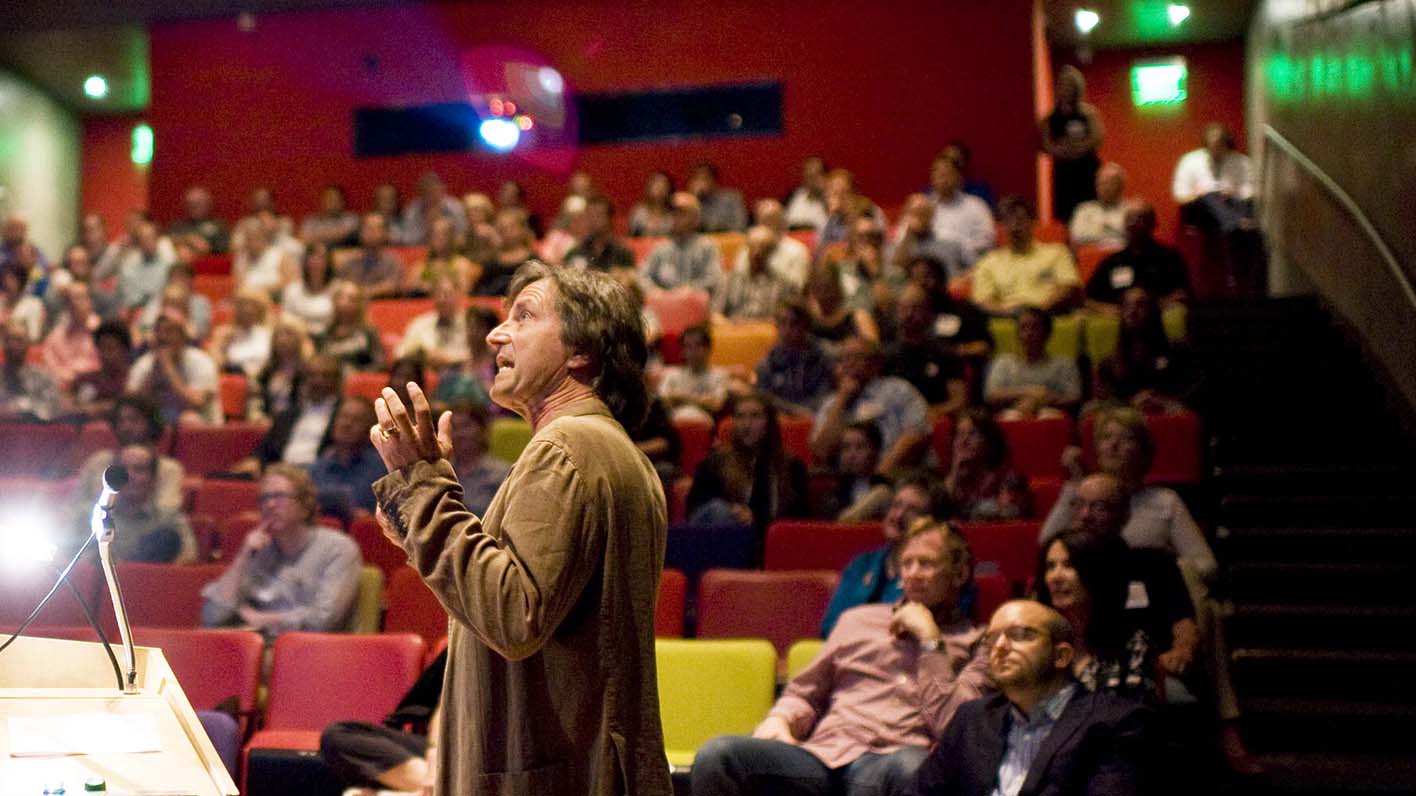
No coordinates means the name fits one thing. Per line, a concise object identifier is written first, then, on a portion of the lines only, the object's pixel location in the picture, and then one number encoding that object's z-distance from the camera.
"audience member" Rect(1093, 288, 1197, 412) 6.34
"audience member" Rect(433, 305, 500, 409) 6.76
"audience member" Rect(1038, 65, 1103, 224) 9.35
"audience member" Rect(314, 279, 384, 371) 7.80
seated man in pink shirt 3.61
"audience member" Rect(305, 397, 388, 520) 6.09
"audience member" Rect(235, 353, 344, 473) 6.66
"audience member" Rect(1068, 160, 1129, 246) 8.67
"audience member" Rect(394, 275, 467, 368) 7.75
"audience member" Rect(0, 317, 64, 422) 7.46
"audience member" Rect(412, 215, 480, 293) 8.94
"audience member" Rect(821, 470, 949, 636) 4.29
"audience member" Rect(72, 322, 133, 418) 7.61
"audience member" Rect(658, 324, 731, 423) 6.84
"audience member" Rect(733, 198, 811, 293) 8.12
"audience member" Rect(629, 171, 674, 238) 9.73
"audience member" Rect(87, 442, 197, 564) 5.54
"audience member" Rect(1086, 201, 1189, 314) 7.48
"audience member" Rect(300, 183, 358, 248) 10.34
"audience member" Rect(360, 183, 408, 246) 10.36
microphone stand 1.99
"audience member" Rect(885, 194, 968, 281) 8.02
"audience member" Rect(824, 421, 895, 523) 5.61
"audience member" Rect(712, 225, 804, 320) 7.94
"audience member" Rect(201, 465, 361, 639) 4.85
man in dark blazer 3.17
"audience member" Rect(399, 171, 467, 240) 10.09
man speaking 1.79
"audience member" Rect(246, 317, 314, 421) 7.38
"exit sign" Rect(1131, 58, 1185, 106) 11.96
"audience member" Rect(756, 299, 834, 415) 6.71
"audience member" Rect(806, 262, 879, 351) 7.18
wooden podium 1.81
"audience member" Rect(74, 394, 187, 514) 5.93
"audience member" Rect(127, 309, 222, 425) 7.38
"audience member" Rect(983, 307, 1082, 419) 6.50
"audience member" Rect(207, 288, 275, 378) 8.27
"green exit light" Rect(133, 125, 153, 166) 13.75
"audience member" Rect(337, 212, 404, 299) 9.26
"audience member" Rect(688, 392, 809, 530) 5.52
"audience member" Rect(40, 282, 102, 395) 8.46
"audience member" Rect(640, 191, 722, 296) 8.55
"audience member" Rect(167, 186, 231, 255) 10.88
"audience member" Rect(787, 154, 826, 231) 9.54
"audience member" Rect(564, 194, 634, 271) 8.36
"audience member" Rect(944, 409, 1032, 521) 5.25
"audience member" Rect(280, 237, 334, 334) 8.91
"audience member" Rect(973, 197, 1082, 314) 7.71
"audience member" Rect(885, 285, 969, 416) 6.61
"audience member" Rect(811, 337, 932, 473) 6.04
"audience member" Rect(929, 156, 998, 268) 8.66
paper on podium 1.86
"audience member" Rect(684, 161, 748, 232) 9.91
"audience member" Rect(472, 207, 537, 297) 8.59
